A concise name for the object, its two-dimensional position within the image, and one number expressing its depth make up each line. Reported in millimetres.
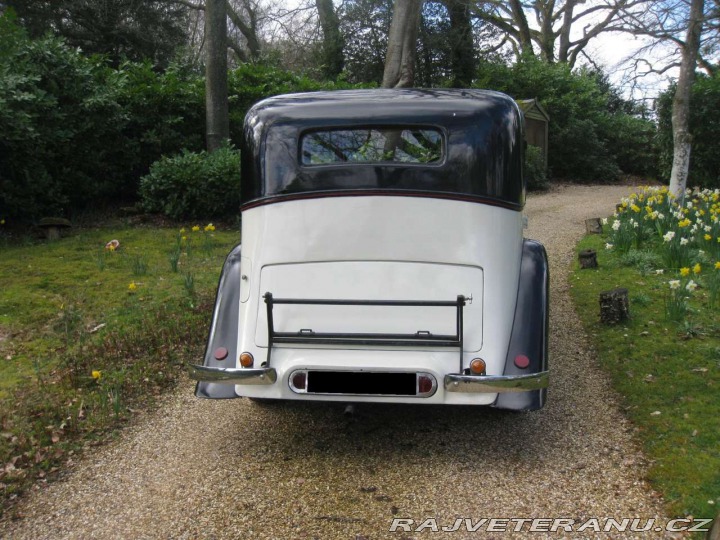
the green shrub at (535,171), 17797
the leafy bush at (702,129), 15250
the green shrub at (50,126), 8461
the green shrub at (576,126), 20594
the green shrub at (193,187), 10094
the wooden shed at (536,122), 18500
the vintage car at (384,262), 3574
